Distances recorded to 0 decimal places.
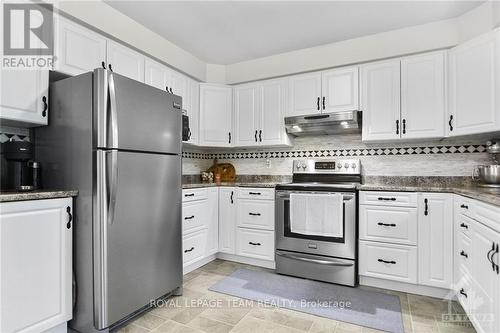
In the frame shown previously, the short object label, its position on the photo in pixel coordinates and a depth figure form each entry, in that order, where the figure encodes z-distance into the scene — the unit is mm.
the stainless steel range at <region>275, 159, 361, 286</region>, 2539
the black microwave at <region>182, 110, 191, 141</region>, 3068
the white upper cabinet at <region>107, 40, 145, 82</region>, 2346
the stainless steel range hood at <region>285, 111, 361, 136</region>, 2822
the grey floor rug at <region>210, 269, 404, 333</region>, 1975
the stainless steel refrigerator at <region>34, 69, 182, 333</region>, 1677
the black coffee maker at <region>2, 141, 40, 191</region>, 1785
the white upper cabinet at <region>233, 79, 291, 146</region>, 3271
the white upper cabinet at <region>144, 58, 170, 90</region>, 2688
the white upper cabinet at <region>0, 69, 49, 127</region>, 1699
